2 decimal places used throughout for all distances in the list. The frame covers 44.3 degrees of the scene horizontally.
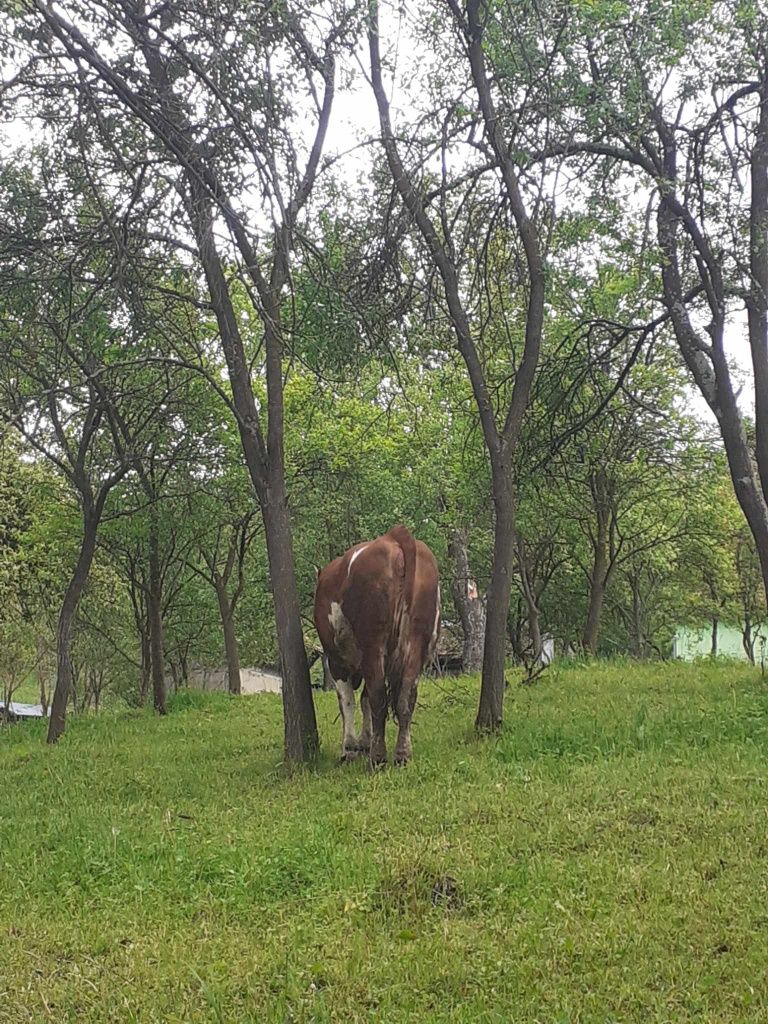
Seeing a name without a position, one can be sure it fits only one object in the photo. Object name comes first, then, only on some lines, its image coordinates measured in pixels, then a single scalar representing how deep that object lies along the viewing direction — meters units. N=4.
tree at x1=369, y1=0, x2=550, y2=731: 11.24
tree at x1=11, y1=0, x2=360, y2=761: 9.08
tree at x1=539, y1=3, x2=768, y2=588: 11.10
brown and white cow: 10.50
